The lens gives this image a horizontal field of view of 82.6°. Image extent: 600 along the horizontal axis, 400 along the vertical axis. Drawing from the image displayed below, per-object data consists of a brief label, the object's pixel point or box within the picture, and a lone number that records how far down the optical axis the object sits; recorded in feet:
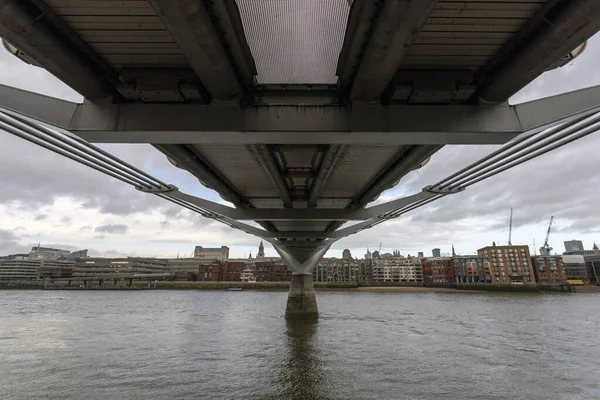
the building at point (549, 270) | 402.31
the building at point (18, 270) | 520.79
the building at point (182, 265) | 567.18
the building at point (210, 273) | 466.29
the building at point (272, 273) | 451.53
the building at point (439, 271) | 451.53
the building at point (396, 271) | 502.79
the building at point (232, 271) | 472.03
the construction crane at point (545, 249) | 502.79
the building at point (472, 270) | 437.17
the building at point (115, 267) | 456.45
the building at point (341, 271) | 491.72
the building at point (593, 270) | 467.52
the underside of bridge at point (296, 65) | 12.89
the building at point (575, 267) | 460.55
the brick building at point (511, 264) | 402.31
